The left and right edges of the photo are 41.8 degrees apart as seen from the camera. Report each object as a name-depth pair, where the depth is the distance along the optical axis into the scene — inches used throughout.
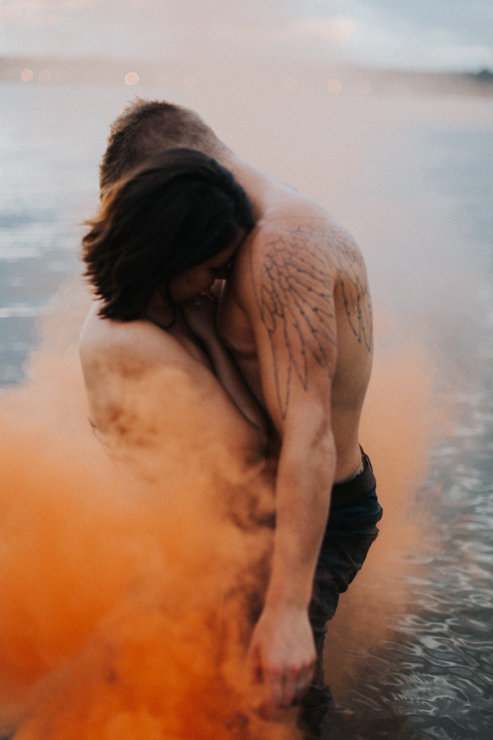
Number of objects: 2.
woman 63.9
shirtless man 61.2
